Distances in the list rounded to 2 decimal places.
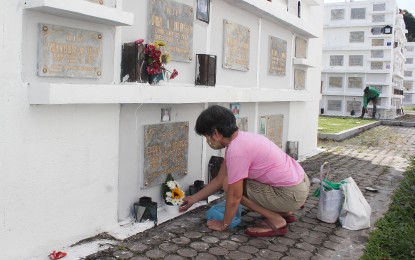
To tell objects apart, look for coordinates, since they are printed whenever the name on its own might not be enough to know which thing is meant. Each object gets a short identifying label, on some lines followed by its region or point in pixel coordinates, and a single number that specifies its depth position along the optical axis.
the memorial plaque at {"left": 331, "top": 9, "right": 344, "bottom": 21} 25.03
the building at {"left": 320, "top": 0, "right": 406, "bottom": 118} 23.59
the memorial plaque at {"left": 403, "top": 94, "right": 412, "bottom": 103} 45.88
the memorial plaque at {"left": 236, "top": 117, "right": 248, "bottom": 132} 6.25
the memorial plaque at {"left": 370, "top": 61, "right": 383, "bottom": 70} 23.77
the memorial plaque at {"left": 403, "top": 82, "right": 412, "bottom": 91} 45.25
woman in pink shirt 3.68
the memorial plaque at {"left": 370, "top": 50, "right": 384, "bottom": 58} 23.67
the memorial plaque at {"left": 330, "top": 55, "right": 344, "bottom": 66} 24.66
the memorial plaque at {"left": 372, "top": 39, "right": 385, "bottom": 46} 23.61
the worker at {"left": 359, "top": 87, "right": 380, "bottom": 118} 21.89
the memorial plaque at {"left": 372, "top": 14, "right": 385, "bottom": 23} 23.67
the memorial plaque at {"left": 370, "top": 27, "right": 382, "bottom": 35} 23.69
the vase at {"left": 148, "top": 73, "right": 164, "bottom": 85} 4.14
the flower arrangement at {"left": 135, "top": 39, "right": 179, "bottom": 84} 3.97
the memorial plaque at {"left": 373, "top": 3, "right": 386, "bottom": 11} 23.58
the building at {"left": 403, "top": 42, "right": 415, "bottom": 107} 45.06
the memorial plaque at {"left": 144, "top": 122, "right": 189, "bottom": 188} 4.29
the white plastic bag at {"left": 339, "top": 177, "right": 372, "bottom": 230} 4.20
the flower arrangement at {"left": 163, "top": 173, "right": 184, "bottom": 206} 4.39
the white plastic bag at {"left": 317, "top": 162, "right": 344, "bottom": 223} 4.34
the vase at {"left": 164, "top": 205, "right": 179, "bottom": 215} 4.42
